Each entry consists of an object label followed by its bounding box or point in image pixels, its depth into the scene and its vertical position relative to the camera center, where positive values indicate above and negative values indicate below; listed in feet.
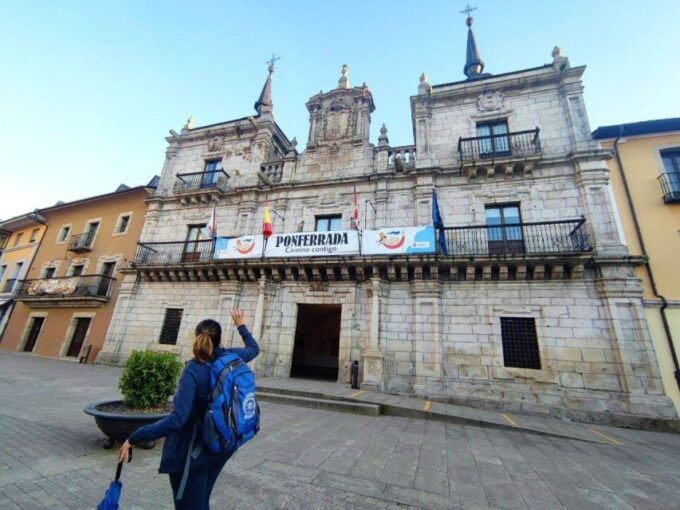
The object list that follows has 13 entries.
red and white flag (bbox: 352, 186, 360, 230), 38.03 +17.04
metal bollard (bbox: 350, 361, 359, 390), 32.35 -2.34
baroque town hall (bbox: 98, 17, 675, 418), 30.01 +11.45
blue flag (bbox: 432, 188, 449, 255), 34.86 +15.32
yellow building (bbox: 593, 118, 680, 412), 28.68 +17.08
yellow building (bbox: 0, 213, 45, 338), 63.93 +18.39
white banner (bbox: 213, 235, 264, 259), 40.55 +13.21
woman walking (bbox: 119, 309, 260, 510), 6.31 -2.04
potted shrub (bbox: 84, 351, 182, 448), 13.87 -2.36
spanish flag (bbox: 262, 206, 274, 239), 36.55 +14.47
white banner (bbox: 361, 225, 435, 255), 34.06 +13.15
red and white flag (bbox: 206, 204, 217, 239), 44.73 +17.19
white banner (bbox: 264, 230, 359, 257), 36.81 +13.15
